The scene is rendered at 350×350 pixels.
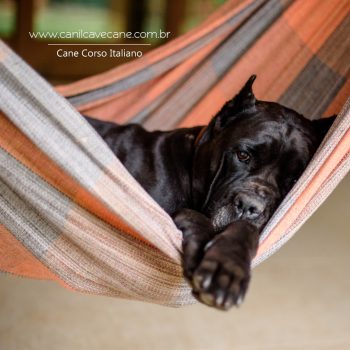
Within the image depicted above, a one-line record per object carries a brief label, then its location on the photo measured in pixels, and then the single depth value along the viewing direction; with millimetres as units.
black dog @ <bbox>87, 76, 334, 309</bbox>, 1365
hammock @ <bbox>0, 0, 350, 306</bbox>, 1219
